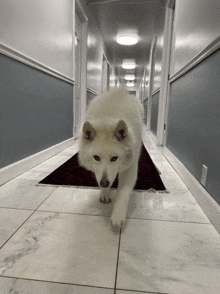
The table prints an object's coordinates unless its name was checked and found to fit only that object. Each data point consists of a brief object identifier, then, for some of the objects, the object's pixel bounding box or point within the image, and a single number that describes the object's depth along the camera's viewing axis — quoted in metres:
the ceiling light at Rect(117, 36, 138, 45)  7.11
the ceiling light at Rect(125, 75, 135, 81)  16.51
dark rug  2.12
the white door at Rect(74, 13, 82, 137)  5.44
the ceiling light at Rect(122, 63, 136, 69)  11.77
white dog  1.33
